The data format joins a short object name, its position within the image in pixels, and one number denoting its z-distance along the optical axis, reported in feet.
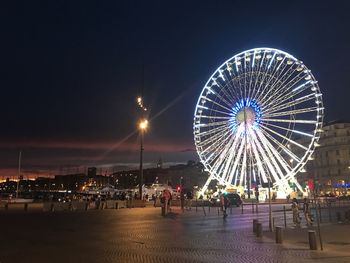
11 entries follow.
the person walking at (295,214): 79.51
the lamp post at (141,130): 129.44
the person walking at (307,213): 78.43
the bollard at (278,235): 53.07
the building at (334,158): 344.90
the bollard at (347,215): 85.87
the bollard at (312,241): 47.67
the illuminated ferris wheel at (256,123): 165.58
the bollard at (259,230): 60.41
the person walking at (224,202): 100.25
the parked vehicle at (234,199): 166.91
